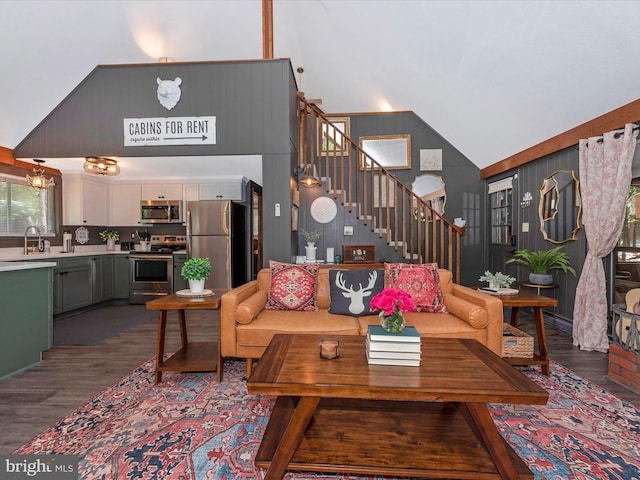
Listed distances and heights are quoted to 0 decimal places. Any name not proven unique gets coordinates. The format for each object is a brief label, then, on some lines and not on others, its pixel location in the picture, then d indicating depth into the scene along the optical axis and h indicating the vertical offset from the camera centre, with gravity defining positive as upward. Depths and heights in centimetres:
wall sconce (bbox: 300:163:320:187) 486 +97
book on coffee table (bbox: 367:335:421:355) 162 -58
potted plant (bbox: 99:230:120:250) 585 +2
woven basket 264 -94
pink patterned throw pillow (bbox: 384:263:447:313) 286 -44
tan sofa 243 -71
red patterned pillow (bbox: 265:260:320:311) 292 -49
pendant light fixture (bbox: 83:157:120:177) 412 +98
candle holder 168 -62
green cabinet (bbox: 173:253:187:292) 550 -60
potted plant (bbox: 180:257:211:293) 278 -32
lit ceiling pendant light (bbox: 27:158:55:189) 454 +87
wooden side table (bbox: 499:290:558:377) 262 -77
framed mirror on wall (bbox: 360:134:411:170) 627 +177
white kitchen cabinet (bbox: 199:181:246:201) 575 +87
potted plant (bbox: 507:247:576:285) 388 -35
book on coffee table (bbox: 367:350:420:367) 161 -65
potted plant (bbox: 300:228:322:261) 495 -4
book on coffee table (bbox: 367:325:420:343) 162 -52
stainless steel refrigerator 535 +3
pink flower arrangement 170 -36
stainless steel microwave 580 +50
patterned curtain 309 +22
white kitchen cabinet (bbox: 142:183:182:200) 585 +88
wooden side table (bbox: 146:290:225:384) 249 -99
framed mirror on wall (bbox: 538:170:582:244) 387 +38
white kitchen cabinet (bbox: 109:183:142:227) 589 +64
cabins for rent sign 394 +135
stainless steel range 545 -67
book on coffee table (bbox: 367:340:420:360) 162 -61
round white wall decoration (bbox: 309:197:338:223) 584 +52
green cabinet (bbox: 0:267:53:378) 259 -70
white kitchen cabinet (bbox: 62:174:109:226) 526 +66
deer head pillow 276 -48
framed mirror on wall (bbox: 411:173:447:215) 621 +95
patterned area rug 159 -118
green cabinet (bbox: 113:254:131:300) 549 -69
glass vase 171 -47
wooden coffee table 136 -99
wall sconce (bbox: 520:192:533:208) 475 +56
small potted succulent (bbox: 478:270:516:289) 300 -43
